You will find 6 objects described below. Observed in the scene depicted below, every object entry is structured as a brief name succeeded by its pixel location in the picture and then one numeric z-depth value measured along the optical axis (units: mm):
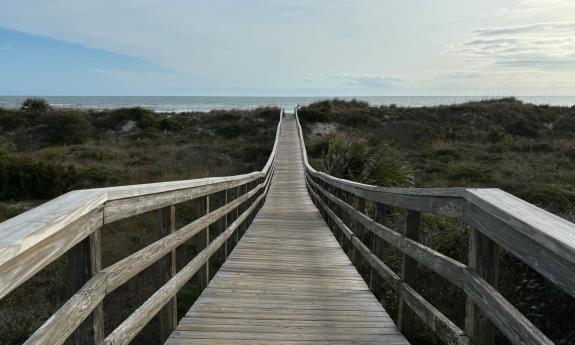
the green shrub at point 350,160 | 13484
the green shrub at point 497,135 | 29000
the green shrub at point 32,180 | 14292
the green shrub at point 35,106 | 40319
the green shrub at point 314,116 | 40906
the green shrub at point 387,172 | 12422
